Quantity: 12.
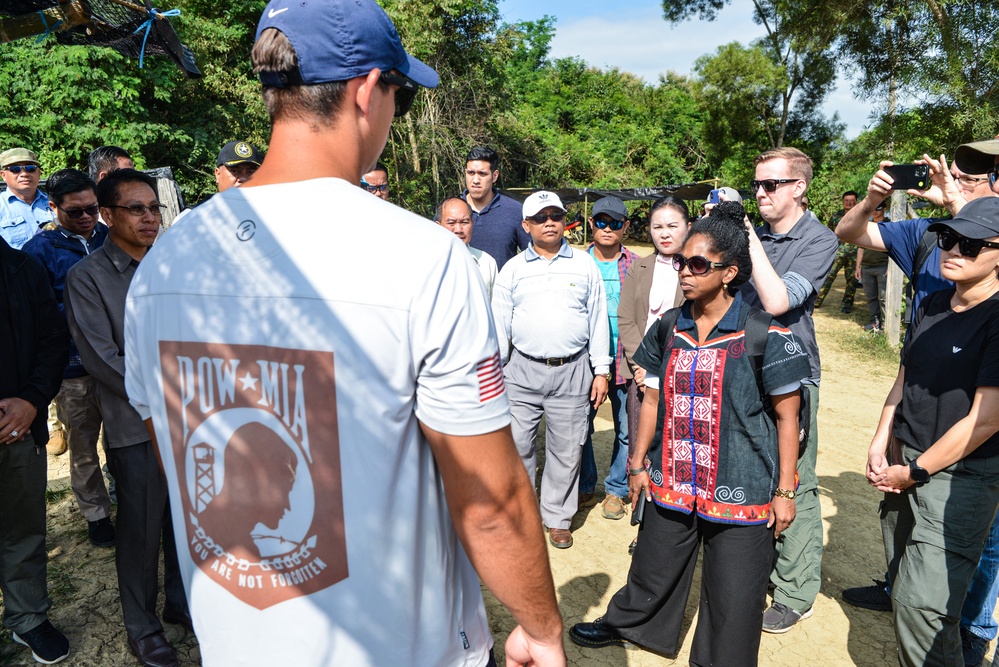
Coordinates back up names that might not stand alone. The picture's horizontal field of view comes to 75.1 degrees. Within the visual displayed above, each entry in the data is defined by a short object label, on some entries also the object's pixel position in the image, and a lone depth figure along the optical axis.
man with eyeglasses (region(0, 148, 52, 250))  5.75
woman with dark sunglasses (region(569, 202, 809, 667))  2.64
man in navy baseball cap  1.09
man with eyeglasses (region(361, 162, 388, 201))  5.10
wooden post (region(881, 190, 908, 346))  9.45
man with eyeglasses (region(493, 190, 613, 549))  4.29
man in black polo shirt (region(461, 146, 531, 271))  5.34
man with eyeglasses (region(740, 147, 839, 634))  3.26
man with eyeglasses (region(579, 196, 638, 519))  4.81
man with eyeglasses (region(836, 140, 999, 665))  2.96
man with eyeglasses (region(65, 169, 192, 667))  3.09
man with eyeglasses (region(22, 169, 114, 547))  4.30
